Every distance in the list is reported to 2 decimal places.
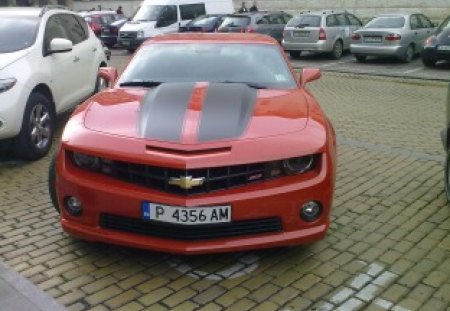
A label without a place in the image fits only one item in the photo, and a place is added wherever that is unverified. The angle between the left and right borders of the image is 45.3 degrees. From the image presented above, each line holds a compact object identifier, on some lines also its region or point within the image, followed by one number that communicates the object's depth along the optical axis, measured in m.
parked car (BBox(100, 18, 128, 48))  23.99
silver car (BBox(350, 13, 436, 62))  15.76
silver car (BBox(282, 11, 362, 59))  17.12
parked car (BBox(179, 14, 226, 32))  19.83
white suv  5.83
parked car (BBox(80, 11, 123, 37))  25.11
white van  20.84
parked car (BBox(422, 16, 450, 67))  14.20
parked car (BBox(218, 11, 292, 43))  18.61
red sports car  3.37
